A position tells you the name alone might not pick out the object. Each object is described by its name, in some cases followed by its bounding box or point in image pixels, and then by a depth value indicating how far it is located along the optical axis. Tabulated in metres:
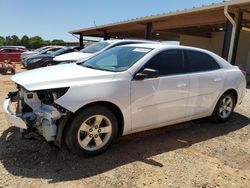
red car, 15.19
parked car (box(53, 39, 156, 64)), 7.19
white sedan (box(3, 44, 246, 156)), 2.54
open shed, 8.23
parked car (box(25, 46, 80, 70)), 10.74
